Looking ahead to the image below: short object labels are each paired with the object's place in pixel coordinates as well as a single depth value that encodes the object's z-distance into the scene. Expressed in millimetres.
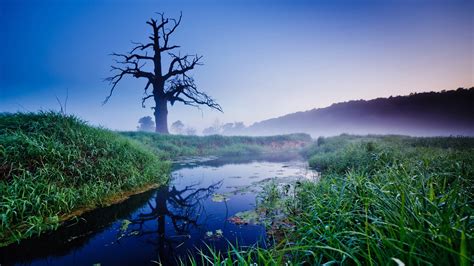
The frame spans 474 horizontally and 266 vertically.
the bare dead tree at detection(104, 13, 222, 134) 20172
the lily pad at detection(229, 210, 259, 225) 4295
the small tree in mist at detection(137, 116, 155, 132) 92625
